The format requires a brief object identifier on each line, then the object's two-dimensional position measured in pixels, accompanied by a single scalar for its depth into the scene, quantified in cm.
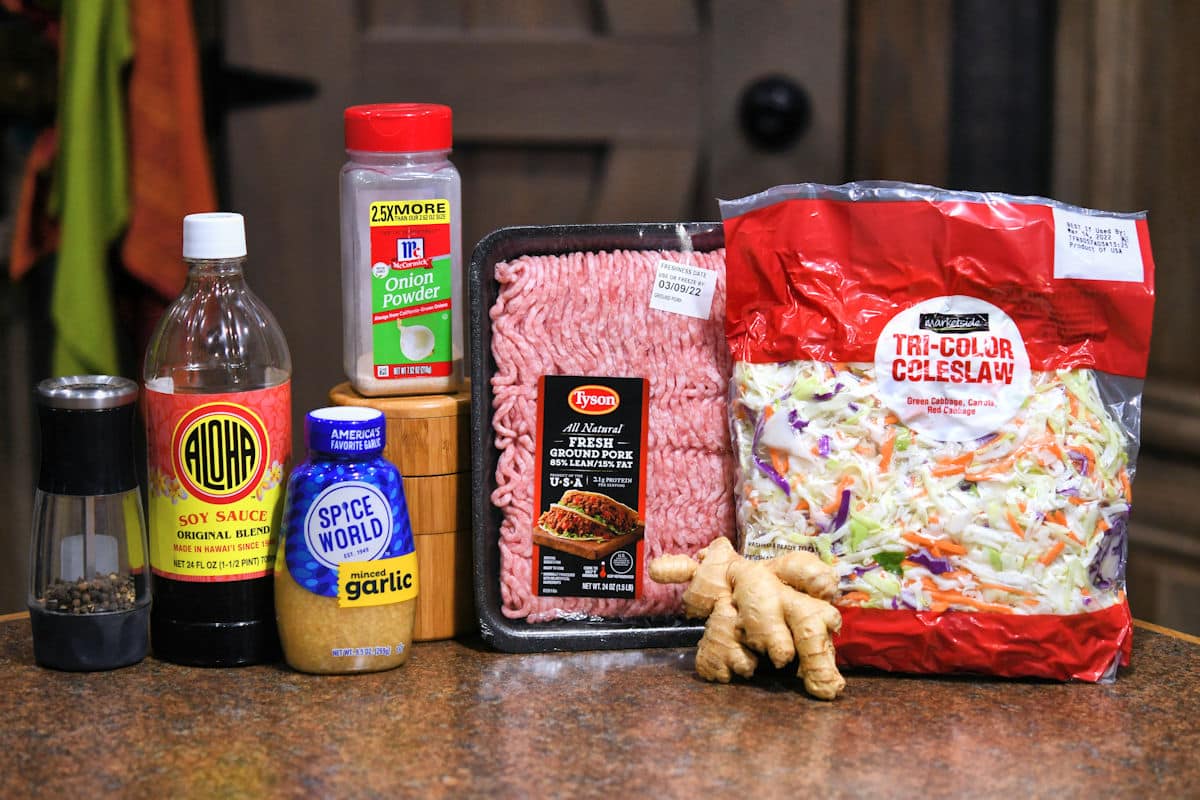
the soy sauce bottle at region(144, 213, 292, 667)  143
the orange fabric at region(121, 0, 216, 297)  193
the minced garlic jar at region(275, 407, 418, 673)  142
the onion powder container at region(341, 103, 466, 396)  146
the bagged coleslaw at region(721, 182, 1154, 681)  144
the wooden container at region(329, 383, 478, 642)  148
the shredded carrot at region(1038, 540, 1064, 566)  144
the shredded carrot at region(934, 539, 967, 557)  143
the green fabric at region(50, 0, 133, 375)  193
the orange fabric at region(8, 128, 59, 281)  198
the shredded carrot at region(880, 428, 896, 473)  144
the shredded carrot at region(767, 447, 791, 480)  145
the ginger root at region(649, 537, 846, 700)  141
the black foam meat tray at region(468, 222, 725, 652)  148
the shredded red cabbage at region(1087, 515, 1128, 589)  144
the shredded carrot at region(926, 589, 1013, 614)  143
